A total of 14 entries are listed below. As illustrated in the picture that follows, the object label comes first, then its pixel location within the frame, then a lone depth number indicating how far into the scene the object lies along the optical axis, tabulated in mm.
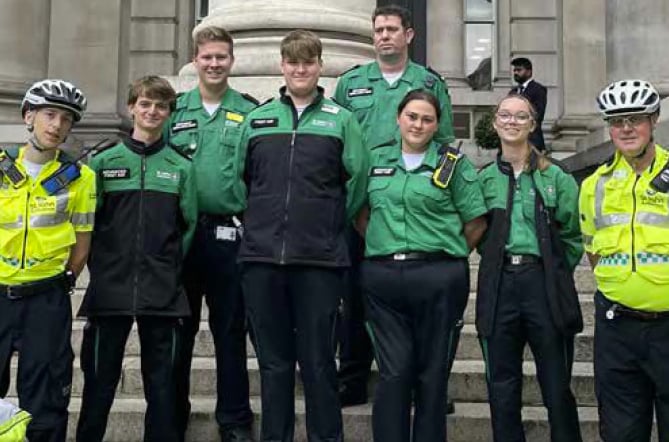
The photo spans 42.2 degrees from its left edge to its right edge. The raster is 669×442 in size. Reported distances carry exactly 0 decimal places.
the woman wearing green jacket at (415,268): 4312
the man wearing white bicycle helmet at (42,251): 4266
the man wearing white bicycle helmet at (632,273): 4086
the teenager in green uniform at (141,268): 4566
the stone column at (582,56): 14984
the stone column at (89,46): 15180
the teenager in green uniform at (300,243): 4324
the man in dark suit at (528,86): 10148
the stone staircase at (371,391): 5117
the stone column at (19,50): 11539
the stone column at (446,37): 16250
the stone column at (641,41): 10773
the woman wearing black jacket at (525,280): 4500
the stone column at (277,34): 7676
